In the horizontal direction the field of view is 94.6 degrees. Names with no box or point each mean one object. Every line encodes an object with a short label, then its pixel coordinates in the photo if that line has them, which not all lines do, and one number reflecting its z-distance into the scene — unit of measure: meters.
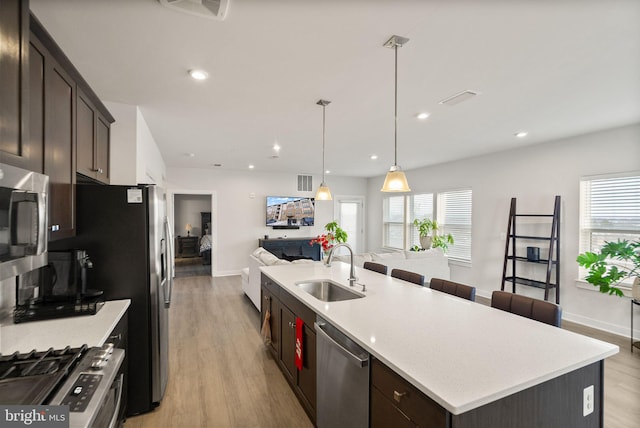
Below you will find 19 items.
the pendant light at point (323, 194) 3.51
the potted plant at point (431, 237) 6.00
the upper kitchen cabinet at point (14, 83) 1.06
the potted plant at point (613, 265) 3.26
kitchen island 1.07
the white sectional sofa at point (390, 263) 4.38
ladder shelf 4.15
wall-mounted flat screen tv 7.55
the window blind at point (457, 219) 5.80
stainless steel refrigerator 2.12
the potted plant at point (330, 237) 3.75
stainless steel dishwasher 1.46
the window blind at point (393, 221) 7.70
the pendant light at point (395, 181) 2.38
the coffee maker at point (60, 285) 1.91
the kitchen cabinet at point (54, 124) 1.46
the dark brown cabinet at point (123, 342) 1.86
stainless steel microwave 0.96
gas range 1.03
